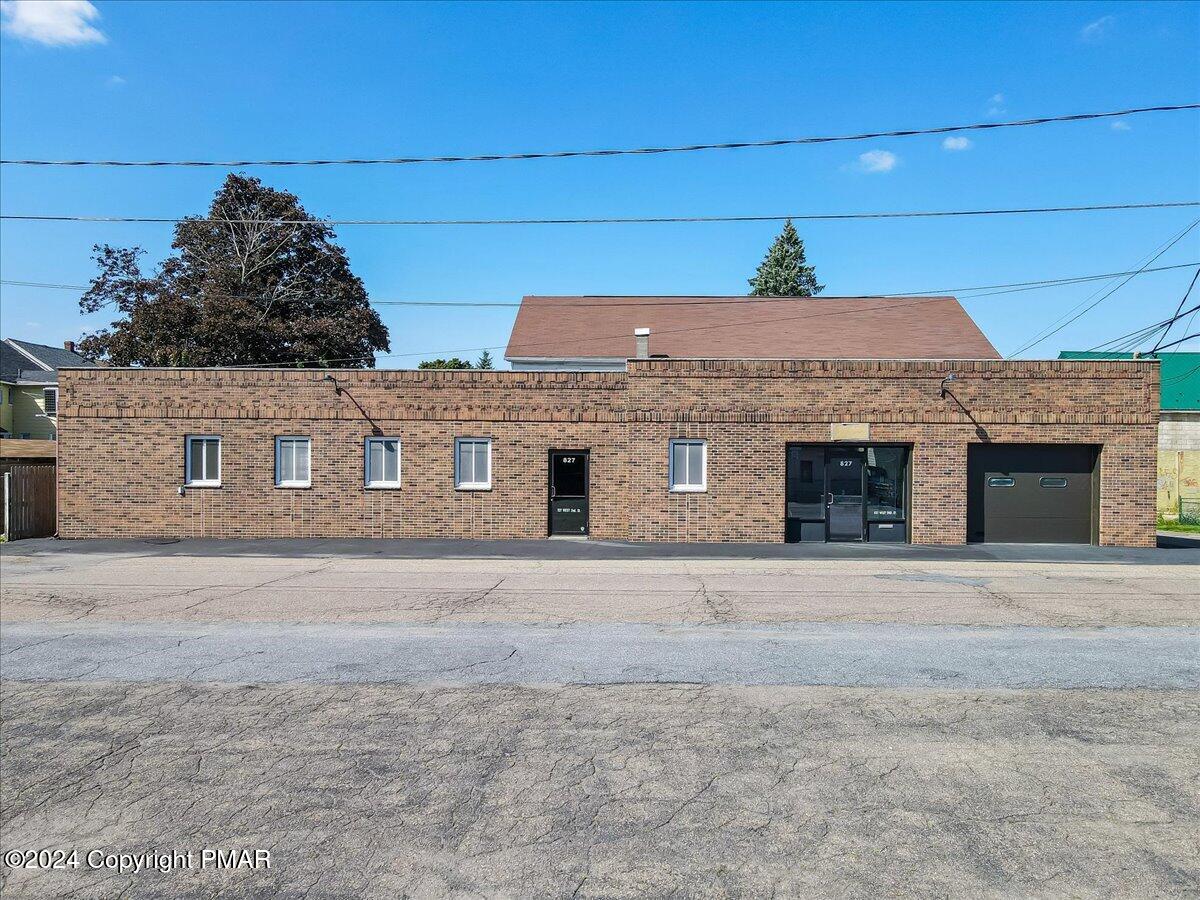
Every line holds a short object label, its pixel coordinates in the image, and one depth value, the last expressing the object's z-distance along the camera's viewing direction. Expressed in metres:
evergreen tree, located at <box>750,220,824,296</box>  65.81
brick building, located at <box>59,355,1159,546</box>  18.42
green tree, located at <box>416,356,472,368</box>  53.89
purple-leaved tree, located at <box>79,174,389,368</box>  35.66
